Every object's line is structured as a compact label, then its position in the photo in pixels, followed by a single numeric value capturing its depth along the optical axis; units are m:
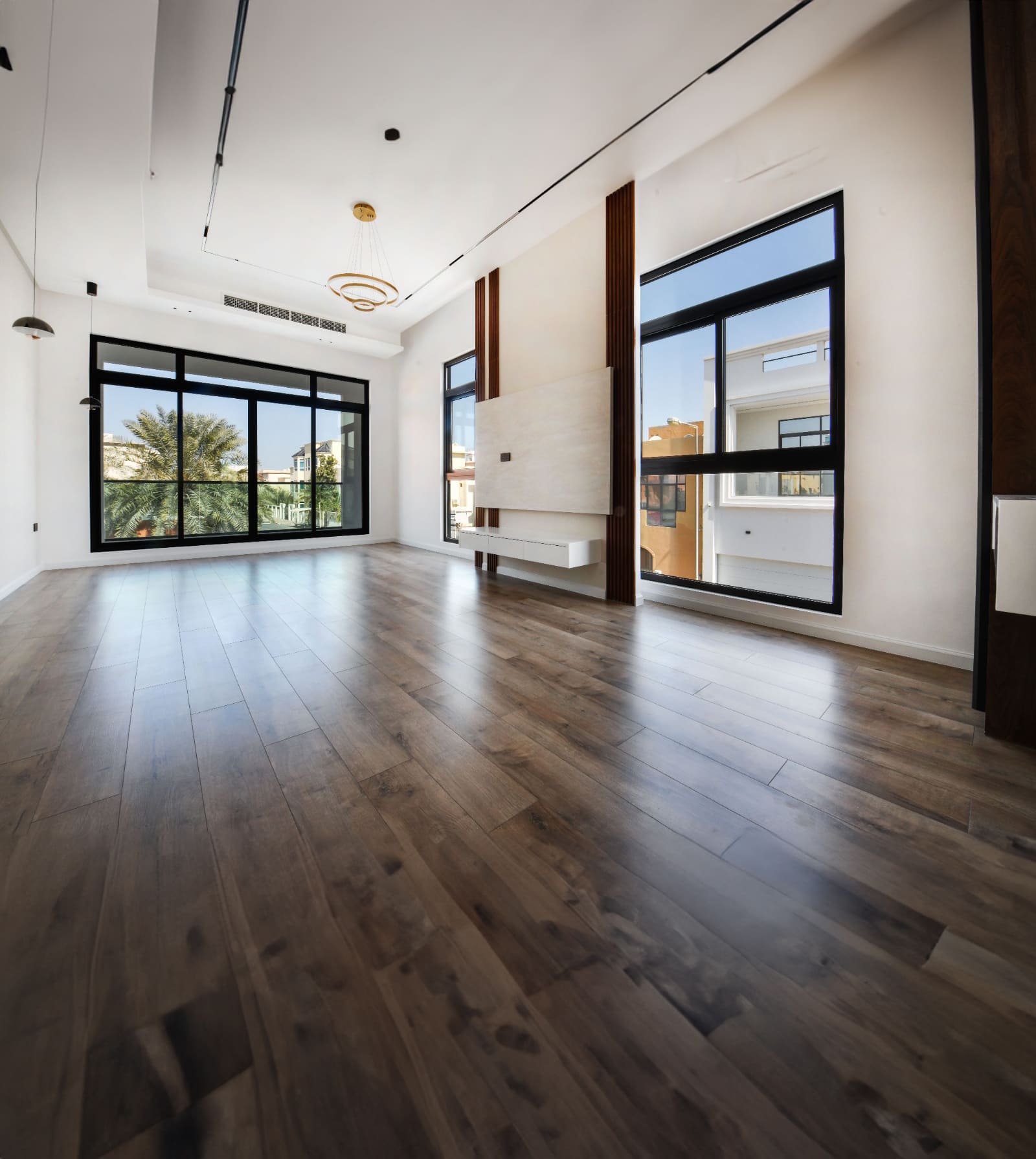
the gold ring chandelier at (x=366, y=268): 5.33
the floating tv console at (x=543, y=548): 4.95
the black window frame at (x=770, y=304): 3.46
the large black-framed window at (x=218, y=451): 6.96
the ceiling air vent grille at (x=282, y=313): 7.09
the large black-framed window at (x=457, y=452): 7.90
